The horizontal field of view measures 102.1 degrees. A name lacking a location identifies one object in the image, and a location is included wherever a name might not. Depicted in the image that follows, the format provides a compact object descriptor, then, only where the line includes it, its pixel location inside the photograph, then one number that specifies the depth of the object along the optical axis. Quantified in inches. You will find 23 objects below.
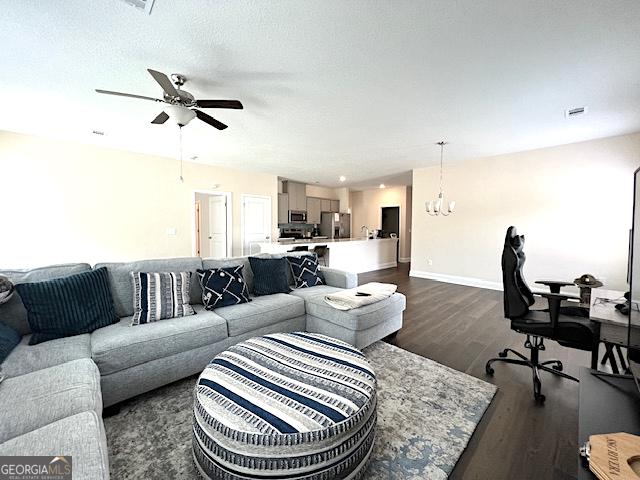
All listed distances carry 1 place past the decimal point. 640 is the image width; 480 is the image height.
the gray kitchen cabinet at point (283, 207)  300.4
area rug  53.3
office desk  49.1
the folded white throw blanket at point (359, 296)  98.5
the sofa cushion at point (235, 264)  108.8
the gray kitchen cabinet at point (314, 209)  338.0
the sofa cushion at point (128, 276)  87.6
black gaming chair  74.5
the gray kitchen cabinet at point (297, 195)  309.9
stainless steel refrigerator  349.7
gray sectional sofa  38.6
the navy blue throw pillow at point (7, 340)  59.0
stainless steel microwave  314.6
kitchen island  230.8
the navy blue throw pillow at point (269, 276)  114.7
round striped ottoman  41.6
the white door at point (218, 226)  250.3
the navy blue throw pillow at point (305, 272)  128.6
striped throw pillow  83.6
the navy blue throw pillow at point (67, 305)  69.8
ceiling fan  84.7
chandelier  174.5
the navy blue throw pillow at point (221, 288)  97.2
